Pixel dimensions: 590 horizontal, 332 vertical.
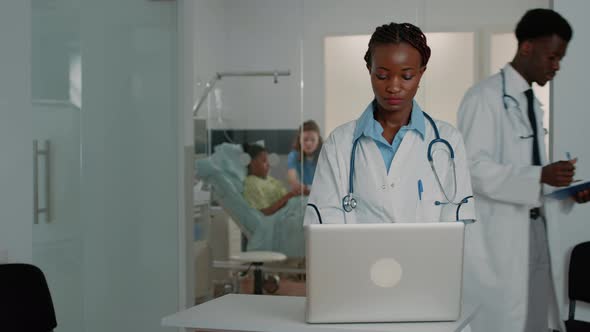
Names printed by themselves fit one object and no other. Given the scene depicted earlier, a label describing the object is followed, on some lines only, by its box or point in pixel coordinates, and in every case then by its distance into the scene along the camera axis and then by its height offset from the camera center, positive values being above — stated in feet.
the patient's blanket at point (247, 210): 15.93 -1.18
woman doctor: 8.66 -0.12
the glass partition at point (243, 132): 15.84 +0.32
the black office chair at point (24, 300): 10.40 -1.93
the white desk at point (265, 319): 7.29 -1.59
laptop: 7.16 -1.06
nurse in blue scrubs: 15.64 -0.14
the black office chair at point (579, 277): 13.01 -2.01
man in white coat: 11.31 -0.50
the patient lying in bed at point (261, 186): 15.99 -0.72
